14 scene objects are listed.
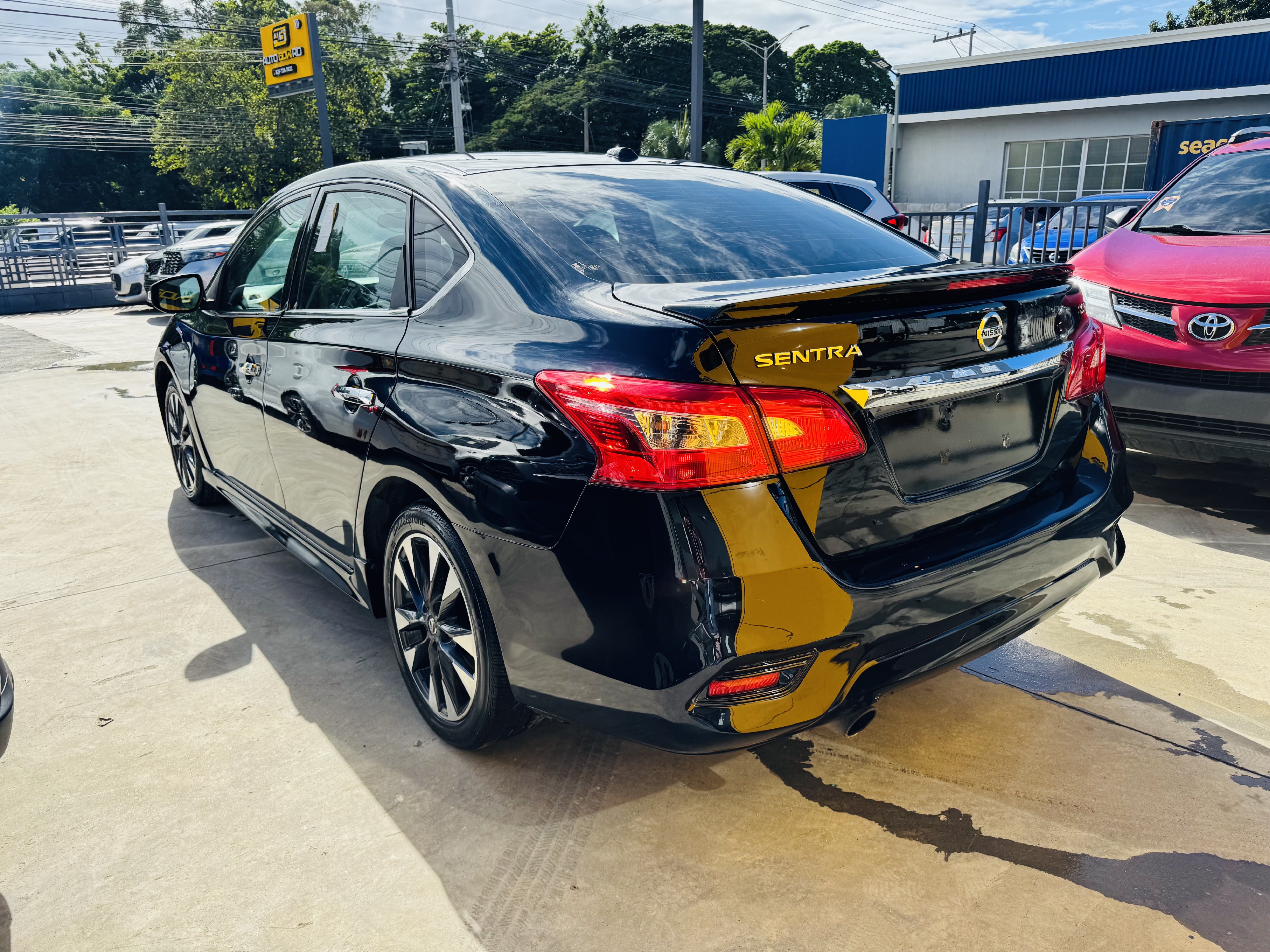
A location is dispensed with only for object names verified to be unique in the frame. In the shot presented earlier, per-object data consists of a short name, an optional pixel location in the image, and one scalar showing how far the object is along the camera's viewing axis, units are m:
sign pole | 17.52
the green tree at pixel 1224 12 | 47.06
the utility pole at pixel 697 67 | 17.38
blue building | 25.00
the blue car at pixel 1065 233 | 8.09
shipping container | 18.58
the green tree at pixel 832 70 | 84.75
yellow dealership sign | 20.53
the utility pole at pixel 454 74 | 32.66
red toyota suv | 4.11
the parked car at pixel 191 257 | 13.16
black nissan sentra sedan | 1.87
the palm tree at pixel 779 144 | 33.53
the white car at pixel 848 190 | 10.58
